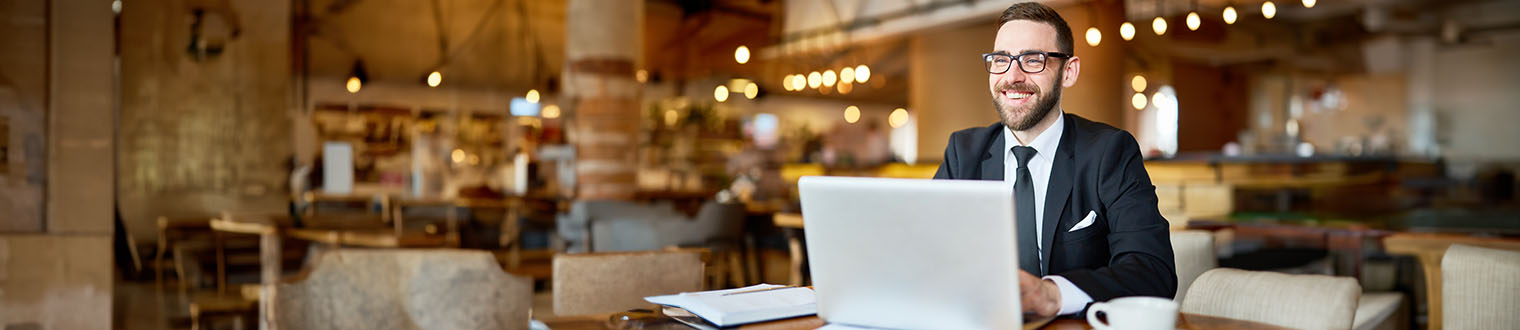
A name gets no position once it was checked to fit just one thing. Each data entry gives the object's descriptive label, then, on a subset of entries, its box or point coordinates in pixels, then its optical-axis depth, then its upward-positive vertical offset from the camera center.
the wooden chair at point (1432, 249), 3.62 -0.38
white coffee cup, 1.21 -0.19
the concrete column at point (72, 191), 4.00 -0.07
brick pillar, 6.76 +0.56
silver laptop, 1.17 -0.11
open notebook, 1.51 -0.23
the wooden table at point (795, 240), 6.05 -0.49
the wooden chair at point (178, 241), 6.36 -0.46
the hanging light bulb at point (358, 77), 10.63 +1.07
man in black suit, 1.70 -0.02
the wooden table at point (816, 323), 1.50 -0.26
